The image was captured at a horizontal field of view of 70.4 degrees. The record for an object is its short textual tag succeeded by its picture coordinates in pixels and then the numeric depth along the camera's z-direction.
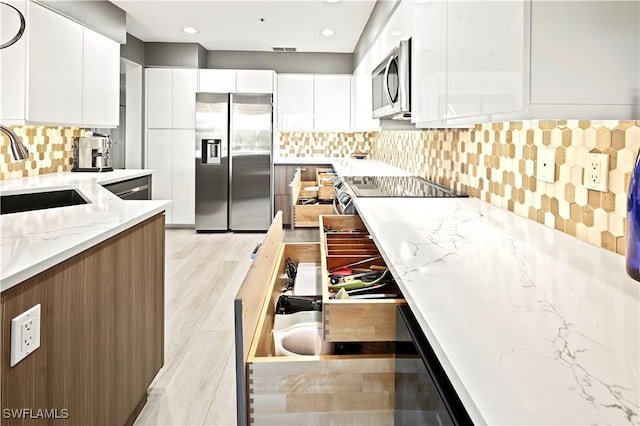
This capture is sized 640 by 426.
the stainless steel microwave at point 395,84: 2.41
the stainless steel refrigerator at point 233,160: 5.84
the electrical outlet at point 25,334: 1.09
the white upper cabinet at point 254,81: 6.08
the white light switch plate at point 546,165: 1.45
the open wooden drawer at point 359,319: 1.22
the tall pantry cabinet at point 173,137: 5.96
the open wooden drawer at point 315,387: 1.13
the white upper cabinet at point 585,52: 0.98
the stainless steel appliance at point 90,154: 3.90
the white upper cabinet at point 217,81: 6.00
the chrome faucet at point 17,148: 1.42
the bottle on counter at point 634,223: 0.78
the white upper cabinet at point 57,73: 2.94
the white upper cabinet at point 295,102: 6.39
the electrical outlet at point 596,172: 1.19
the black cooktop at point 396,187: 2.45
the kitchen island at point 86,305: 1.14
